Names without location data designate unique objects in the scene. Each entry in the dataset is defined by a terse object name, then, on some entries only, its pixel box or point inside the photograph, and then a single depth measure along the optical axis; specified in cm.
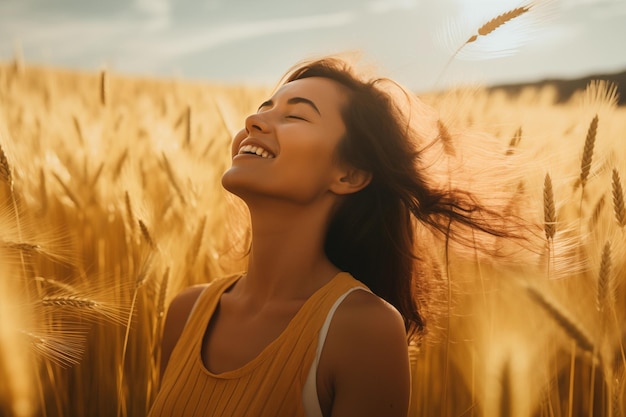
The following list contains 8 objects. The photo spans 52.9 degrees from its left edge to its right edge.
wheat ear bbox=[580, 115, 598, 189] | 149
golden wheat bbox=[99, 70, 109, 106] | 236
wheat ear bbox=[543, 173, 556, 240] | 133
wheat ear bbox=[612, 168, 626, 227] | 136
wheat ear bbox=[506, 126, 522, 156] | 163
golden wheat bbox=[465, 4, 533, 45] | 149
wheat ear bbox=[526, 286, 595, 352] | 113
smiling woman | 118
